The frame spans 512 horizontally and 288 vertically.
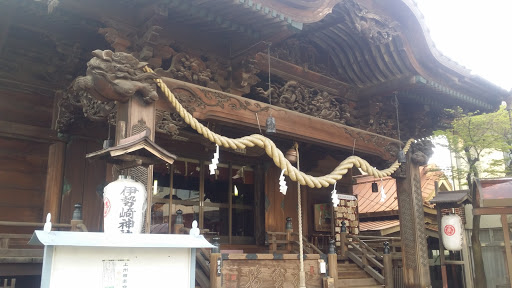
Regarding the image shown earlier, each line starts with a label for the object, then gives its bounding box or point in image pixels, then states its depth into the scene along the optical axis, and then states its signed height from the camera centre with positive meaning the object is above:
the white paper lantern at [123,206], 4.28 +0.50
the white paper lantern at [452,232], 9.00 +0.48
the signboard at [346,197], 10.81 +1.46
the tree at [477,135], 9.95 +2.80
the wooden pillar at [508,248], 5.86 +0.09
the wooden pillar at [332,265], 7.20 -0.14
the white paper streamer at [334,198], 6.68 +0.86
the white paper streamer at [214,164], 5.09 +1.06
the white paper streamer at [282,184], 5.64 +0.92
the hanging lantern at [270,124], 6.00 +1.77
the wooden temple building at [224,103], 5.38 +2.33
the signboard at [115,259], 3.19 -0.01
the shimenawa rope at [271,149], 5.33 +1.43
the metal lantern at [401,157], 8.11 +1.80
